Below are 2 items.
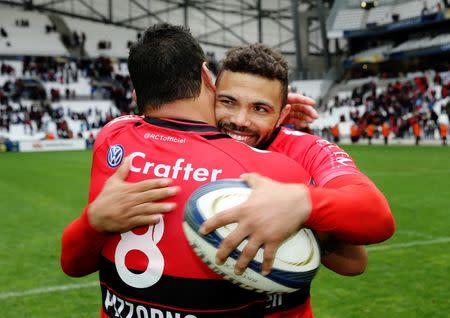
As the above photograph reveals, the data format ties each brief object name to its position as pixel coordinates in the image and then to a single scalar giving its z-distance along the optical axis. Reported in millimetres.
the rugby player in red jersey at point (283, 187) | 1666
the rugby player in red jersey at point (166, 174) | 1848
